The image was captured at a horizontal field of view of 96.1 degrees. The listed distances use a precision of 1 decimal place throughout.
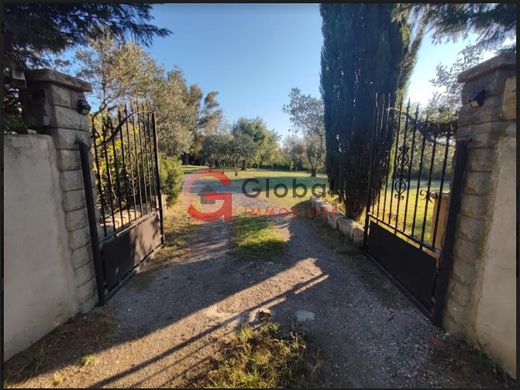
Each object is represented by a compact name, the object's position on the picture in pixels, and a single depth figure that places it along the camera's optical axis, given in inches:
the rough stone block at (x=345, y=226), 192.7
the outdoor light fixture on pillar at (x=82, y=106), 98.3
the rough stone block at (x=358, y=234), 178.5
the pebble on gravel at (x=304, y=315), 103.2
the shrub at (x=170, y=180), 290.7
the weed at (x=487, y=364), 74.8
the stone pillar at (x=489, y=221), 72.6
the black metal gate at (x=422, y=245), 89.6
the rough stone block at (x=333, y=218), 218.1
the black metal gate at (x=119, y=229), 106.5
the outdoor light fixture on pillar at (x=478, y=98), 78.9
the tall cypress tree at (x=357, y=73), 191.8
